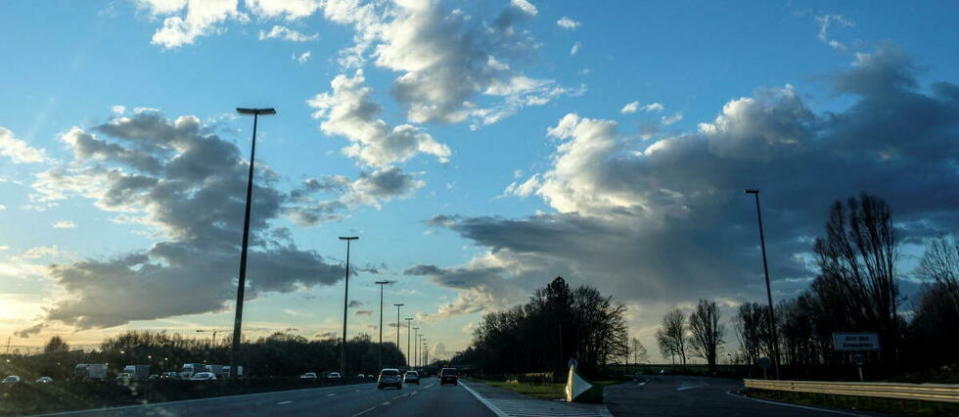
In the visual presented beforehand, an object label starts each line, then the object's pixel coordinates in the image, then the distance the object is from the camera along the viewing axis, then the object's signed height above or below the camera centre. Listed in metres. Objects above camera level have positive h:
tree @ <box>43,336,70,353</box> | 134.14 +1.44
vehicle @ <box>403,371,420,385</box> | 74.00 -2.48
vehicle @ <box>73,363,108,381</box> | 76.62 -1.84
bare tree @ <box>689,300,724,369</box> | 124.62 +3.66
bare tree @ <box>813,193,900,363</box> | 56.59 +6.80
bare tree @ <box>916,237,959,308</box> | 56.44 +5.66
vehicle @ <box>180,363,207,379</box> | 87.61 -2.22
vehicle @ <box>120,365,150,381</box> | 85.66 -2.10
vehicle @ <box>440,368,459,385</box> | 74.14 -2.47
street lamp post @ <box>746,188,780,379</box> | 44.22 +5.53
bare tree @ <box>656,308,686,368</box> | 135.12 +3.24
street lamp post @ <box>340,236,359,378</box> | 71.44 +0.97
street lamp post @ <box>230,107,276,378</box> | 29.86 +2.95
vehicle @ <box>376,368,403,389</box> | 52.53 -1.92
